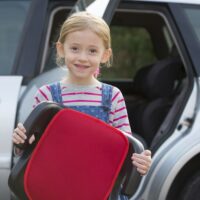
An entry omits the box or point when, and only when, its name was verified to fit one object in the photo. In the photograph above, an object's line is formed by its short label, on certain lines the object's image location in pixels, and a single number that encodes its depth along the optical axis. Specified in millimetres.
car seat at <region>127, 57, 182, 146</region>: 5608
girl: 3327
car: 4508
